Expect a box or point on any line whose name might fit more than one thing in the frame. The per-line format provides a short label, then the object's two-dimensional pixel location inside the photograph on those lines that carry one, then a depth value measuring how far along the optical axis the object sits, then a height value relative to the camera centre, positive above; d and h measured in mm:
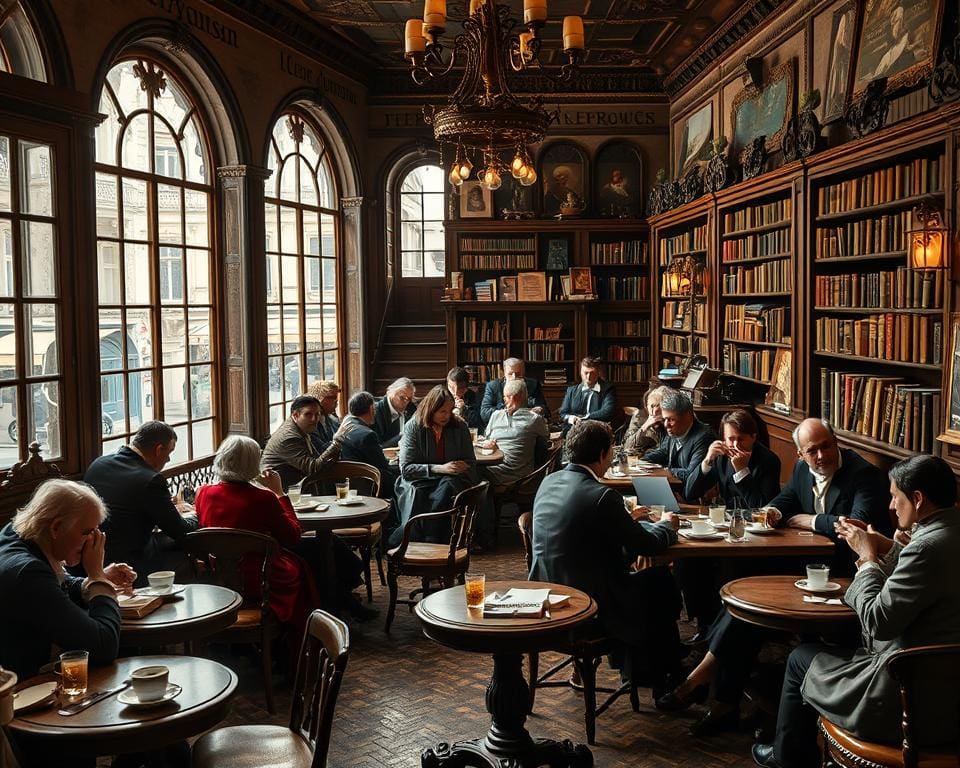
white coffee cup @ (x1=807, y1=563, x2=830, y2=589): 3832 -997
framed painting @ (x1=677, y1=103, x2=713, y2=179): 10305 +2123
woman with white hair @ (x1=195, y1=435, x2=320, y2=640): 4922 -948
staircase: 11984 -330
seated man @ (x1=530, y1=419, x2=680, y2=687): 4164 -922
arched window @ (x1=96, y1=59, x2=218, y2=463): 7180 +587
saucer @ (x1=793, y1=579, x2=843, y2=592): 3826 -1045
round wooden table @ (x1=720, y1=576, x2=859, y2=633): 3578 -1074
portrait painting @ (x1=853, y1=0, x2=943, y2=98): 5671 +1799
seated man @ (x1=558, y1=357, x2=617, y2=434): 10023 -743
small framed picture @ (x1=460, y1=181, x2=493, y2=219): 12078 +1600
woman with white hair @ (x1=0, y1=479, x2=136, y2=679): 3059 -812
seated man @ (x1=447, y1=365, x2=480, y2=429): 9477 -560
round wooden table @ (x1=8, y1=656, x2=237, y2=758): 2684 -1111
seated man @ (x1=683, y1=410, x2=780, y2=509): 5285 -766
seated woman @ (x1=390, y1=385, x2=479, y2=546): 6988 -944
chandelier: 5770 +1624
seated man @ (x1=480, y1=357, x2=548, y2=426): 10102 -664
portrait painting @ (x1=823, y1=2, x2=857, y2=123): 6867 +1940
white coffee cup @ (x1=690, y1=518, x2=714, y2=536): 4648 -981
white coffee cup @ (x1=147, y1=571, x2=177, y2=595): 3959 -1025
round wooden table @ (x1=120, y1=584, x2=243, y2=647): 3586 -1098
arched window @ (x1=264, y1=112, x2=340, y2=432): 9797 +785
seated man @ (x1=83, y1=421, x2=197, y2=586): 5020 -882
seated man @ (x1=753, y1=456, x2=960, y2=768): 3047 -931
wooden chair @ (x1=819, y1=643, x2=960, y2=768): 2850 -1172
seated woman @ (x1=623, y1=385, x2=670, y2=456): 7402 -811
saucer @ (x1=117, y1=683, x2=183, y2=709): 2824 -1090
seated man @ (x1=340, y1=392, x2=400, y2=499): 7102 -810
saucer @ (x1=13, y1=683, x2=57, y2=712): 2824 -1087
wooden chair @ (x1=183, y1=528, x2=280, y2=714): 4680 -1205
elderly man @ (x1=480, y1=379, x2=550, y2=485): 8055 -940
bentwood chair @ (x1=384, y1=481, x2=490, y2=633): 5852 -1401
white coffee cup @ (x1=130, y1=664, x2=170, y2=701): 2836 -1040
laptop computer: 5102 -876
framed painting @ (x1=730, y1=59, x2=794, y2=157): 8070 +1957
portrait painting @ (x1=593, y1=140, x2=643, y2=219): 12172 +1902
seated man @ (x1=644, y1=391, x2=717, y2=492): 6324 -704
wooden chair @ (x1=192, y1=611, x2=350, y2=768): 2986 -1361
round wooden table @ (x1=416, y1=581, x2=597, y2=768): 3473 -1277
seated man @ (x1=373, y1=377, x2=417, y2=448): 8648 -746
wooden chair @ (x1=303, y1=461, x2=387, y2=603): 6527 -1354
